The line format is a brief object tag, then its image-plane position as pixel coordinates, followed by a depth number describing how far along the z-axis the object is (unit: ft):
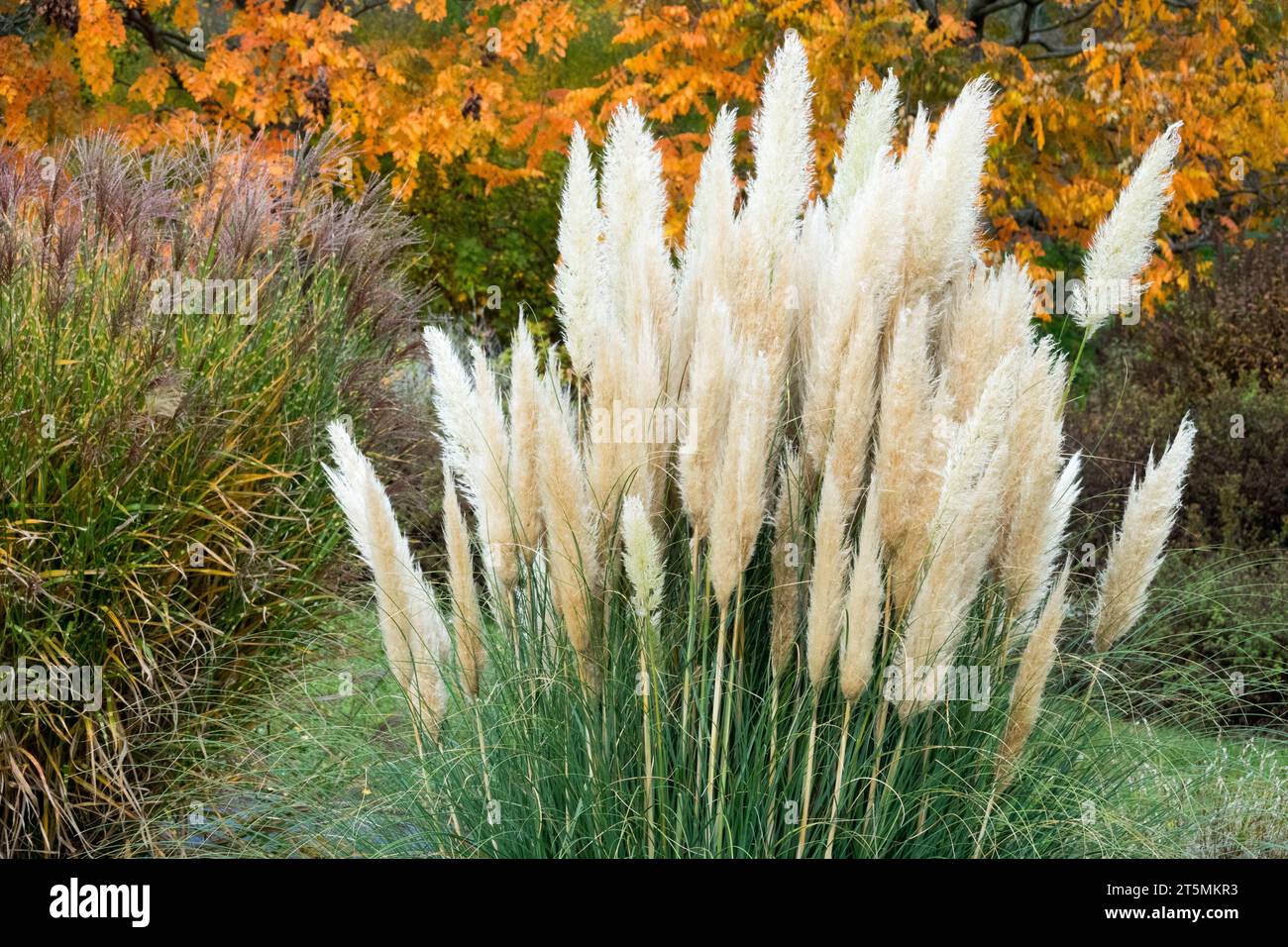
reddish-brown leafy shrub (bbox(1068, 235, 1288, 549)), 26.45
